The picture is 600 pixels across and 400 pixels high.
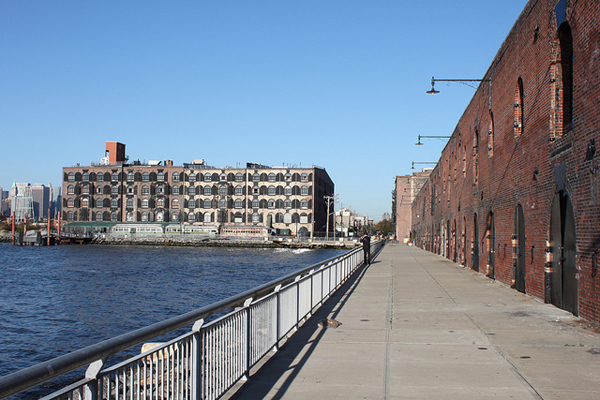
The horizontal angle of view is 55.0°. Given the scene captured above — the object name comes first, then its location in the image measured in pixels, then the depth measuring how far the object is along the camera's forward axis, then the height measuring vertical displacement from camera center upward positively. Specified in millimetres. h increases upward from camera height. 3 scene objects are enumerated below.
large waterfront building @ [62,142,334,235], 133500 +7989
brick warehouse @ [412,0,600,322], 12203 +2087
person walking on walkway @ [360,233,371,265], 33072 -948
